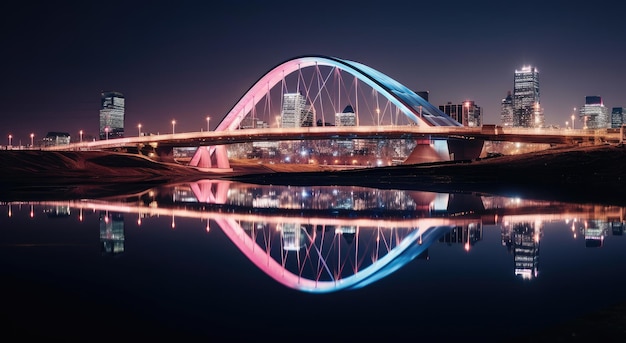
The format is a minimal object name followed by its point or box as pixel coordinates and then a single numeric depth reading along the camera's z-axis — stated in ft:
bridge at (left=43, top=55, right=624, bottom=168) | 224.12
